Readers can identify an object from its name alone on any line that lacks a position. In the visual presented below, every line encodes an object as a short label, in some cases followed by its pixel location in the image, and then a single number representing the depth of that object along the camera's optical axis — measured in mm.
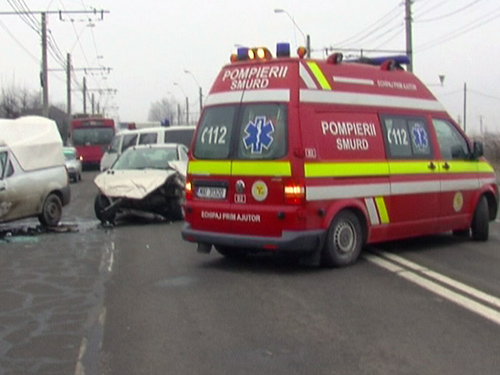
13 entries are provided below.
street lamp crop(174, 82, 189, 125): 93169
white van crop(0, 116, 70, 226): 13938
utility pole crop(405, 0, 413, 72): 29298
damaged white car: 15109
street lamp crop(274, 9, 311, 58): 38062
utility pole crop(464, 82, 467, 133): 68450
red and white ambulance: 9094
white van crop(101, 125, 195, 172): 23219
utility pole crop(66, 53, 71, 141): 55344
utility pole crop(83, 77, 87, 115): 76750
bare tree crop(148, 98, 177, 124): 131500
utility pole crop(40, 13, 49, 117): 39906
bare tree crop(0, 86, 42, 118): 55250
